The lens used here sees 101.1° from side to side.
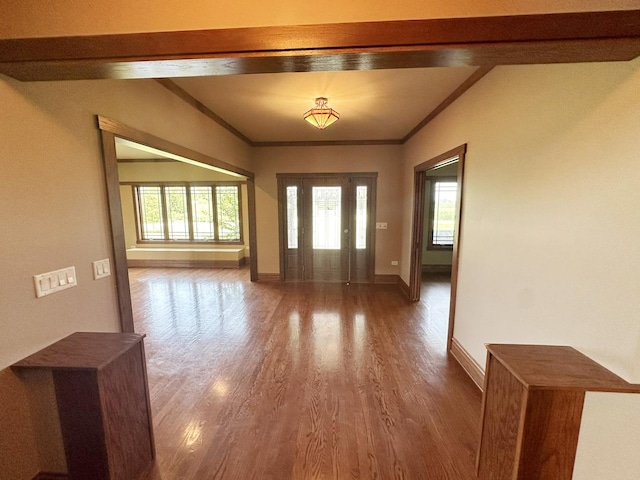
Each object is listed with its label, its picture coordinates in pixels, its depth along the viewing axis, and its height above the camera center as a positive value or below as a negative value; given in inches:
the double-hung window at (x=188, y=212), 267.6 -1.1
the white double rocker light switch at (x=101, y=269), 66.7 -14.8
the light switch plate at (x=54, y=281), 54.0 -14.9
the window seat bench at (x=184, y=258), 262.8 -46.7
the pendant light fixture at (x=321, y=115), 112.5 +41.4
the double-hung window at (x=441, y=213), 238.7 -2.6
